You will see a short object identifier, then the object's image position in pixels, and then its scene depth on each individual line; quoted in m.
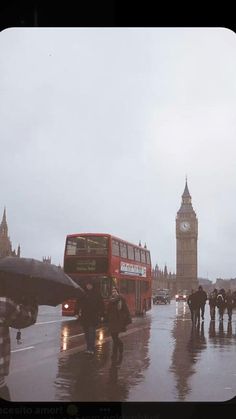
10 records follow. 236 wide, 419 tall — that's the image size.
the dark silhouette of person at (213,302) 22.15
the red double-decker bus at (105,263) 14.02
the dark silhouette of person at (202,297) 18.66
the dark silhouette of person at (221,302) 21.52
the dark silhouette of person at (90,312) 10.98
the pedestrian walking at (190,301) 18.60
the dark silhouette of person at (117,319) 10.28
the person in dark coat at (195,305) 18.52
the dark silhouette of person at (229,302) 22.56
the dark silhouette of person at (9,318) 6.07
